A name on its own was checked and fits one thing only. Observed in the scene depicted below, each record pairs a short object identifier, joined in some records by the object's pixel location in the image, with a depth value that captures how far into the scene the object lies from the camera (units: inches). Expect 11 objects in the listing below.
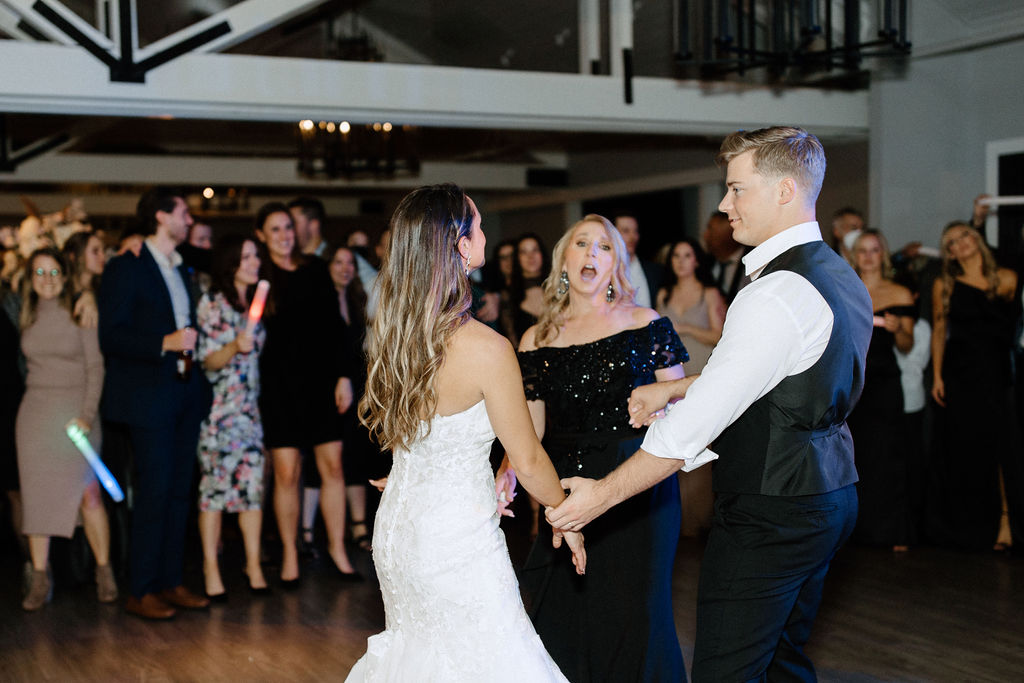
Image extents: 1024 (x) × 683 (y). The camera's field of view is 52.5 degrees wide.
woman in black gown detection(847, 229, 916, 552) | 206.8
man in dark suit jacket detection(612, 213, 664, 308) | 210.4
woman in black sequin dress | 115.1
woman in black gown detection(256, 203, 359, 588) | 182.7
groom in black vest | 77.9
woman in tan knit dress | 177.2
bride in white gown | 81.0
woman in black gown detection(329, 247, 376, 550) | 211.3
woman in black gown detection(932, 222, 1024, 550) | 204.1
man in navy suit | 165.2
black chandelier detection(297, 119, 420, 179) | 351.9
